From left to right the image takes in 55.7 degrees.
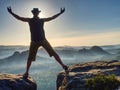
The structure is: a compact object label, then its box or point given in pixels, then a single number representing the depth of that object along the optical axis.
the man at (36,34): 5.91
